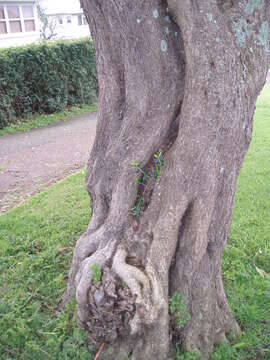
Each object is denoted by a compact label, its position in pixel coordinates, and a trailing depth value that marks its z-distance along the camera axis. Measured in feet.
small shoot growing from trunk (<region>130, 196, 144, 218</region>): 9.09
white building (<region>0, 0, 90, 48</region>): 73.31
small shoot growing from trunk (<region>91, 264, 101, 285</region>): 8.23
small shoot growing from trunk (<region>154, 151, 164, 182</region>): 8.73
